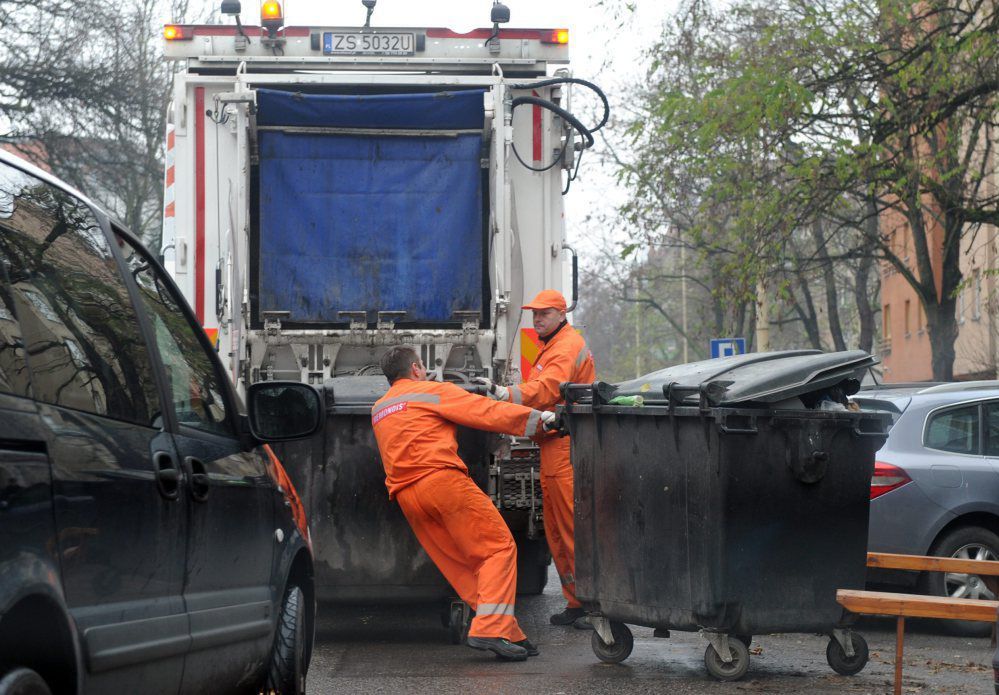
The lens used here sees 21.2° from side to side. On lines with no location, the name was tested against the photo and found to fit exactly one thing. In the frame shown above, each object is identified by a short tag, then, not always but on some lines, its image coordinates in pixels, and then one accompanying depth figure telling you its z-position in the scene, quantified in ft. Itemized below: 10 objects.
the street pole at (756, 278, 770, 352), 172.26
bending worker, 40.77
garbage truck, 50.08
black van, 15.43
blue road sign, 146.86
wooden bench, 33.17
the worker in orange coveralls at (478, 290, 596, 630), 44.18
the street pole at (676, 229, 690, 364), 207.80
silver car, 48.98
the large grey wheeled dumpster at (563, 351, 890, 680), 36.60
